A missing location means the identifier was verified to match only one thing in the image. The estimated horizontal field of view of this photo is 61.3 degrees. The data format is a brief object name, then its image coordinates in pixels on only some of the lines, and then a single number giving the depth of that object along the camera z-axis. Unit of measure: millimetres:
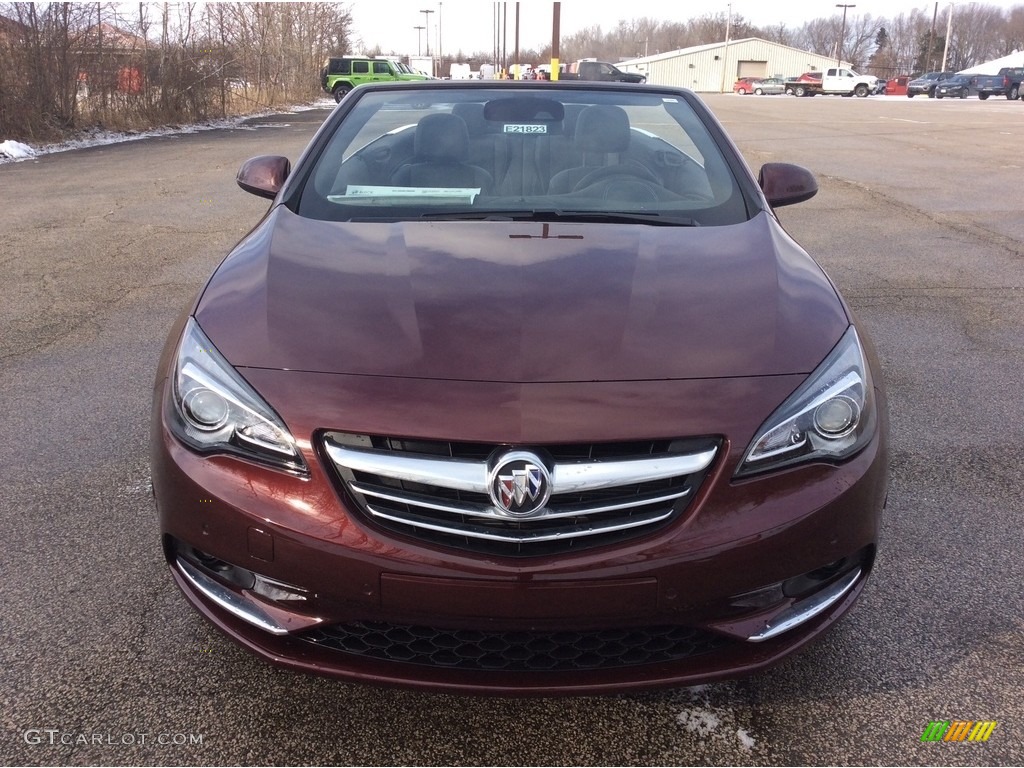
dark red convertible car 1710
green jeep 40938
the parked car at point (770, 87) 62906
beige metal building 91125
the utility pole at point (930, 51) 90100
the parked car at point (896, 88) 62250
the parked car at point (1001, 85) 46031
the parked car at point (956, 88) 49312
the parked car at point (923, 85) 53344
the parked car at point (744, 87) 68312
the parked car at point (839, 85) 56656
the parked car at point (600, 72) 32188
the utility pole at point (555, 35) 27000
